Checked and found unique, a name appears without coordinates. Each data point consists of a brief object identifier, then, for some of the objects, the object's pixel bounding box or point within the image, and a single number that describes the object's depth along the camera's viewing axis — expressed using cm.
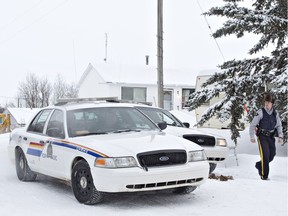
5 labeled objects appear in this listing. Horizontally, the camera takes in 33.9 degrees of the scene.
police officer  873
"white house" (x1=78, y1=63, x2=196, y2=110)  3569
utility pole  1630
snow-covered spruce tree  1156
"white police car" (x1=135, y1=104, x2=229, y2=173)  903
